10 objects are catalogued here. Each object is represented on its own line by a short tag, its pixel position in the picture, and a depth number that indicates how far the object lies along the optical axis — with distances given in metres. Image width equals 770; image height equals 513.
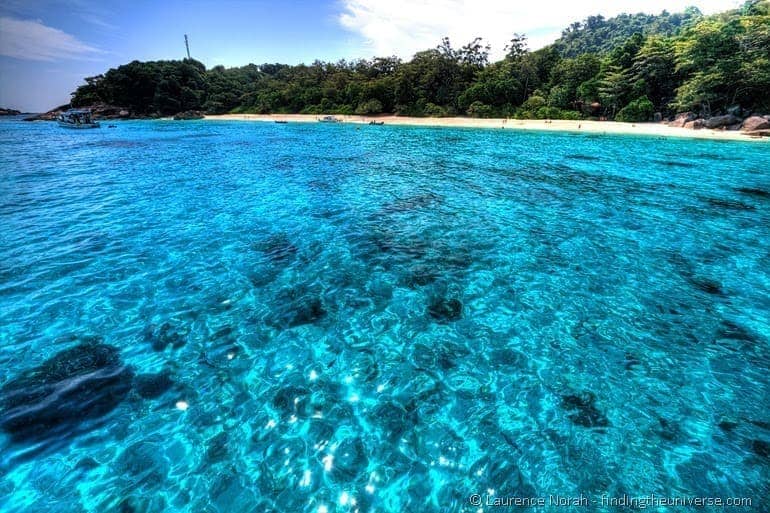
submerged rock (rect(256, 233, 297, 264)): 12.08
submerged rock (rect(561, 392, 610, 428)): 5.78
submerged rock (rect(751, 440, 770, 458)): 5.23
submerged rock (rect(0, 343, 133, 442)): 5.71
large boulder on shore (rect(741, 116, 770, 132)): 44.25
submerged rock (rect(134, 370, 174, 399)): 6.41
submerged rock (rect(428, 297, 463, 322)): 8.78
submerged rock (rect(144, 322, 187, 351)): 7.66
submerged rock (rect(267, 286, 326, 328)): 8.61
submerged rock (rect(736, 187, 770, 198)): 20.20
